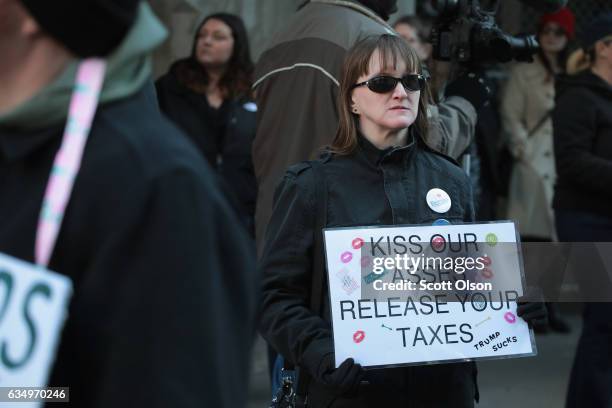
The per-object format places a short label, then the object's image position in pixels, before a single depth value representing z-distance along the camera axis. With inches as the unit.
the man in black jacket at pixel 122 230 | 107.2
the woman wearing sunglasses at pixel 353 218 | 231.6
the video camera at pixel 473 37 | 324.4
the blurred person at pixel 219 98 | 433.9
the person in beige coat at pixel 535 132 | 569.4
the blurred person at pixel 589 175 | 369.3
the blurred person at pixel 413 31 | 498.2
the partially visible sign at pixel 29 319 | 107.3
